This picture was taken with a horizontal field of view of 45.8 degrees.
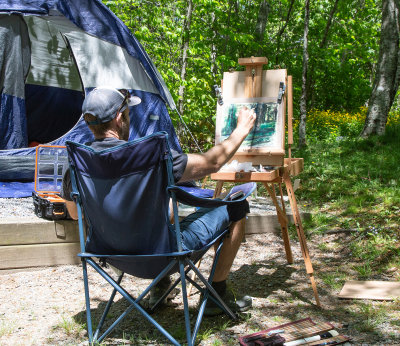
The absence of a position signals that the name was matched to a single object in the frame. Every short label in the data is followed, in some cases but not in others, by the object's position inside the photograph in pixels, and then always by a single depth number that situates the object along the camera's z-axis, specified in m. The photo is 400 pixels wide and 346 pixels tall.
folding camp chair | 1.97
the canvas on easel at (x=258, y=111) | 3.06
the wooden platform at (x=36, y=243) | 3.21
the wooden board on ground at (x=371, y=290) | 2.67
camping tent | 5.08
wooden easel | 2.75
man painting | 2.11
